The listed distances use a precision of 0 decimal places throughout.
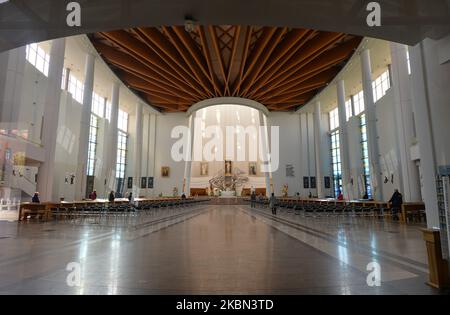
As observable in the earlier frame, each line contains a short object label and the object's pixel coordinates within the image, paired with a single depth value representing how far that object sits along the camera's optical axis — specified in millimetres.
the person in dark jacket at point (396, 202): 9955
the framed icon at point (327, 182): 27156
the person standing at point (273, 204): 13406
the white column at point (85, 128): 14945
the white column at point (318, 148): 25312
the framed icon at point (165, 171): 29500
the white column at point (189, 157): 28922
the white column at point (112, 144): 19891
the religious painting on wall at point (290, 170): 29016
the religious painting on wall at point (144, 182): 29328
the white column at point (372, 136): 14742
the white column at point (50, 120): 11969
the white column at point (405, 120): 12094
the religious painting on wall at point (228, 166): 33250
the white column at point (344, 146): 18797
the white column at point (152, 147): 29719
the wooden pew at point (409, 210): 9763
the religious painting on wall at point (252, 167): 35469
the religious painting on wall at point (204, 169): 35344
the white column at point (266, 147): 29239
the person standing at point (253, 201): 20952
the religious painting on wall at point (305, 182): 28625
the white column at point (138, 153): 24656
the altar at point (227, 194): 29419
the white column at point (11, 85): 11430
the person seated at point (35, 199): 10517
